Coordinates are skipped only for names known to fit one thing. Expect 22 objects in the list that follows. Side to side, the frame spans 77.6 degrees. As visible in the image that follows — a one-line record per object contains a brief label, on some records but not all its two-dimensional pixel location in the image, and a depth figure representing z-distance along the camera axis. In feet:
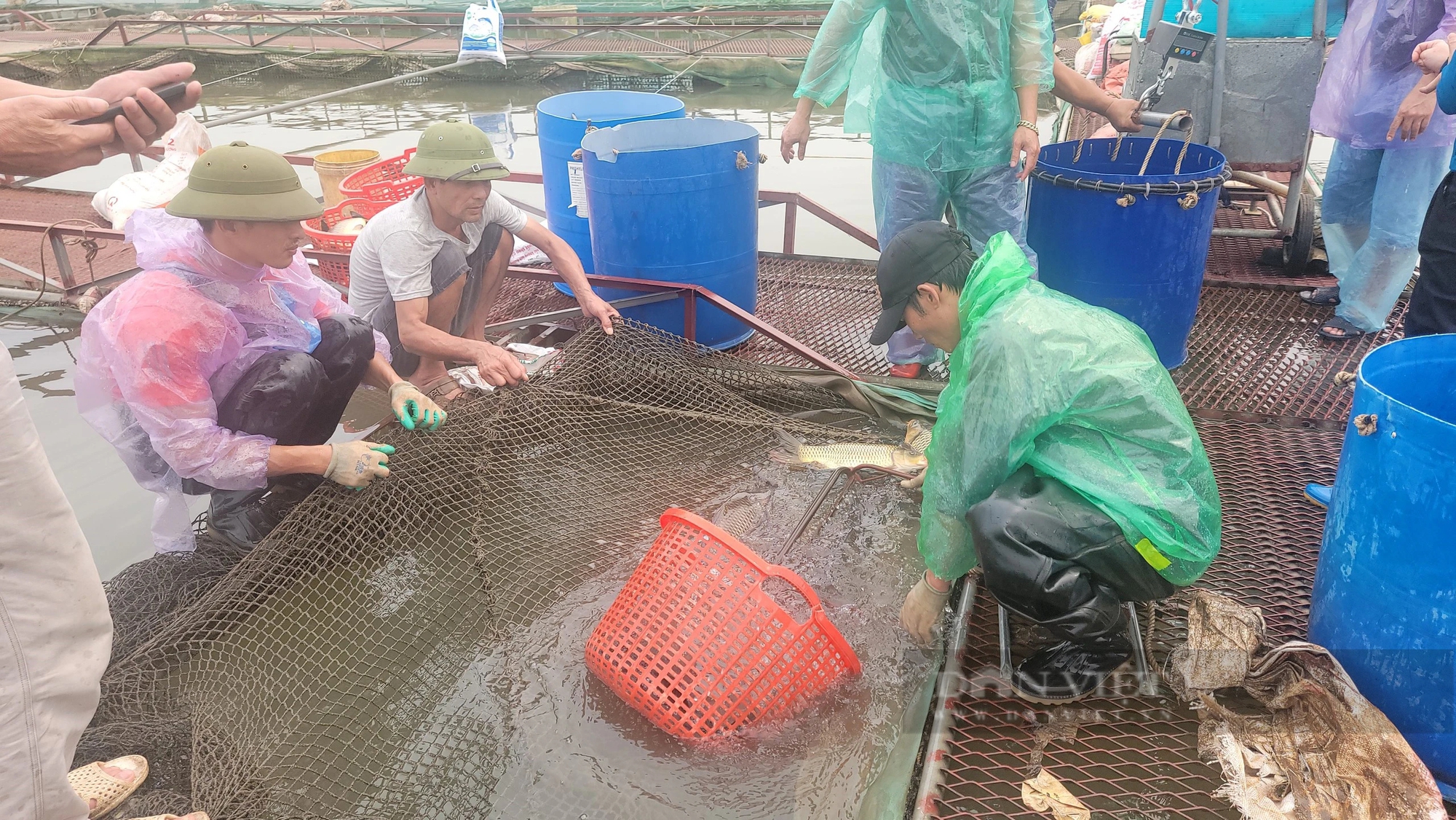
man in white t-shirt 11.71
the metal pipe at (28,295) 17.58
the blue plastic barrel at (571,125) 16.21
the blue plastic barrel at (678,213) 14.02
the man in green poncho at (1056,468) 7.25
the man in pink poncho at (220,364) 9.07
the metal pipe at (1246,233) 18.02
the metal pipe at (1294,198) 15.89
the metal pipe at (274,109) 22.71
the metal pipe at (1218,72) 14.70
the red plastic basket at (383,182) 17.52
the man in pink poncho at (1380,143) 13.03
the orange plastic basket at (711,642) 7.20
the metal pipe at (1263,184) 17.69
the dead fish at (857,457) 10.84
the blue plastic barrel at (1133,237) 12.73
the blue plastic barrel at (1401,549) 6.14
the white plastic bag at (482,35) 23.84
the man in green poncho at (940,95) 12.80
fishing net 7.46
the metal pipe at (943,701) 6.80
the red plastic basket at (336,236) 16.57
